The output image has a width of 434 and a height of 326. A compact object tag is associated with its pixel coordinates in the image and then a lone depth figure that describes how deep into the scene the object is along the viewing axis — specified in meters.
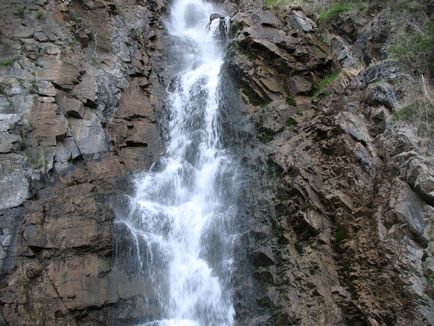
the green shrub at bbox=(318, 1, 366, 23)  15.90
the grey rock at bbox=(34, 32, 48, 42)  14.33
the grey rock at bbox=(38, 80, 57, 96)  13.04
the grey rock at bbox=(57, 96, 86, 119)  13.20
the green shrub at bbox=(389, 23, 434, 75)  11.30
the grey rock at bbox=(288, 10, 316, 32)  16.28
